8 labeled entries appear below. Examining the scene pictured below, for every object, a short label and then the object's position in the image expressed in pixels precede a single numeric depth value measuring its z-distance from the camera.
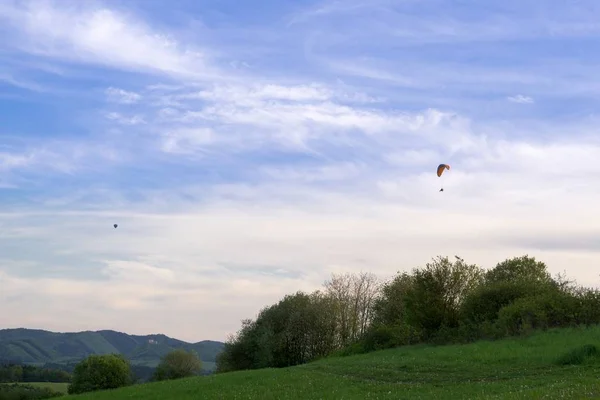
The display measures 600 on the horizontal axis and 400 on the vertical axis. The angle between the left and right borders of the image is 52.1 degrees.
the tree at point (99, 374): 98.50
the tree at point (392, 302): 80.44
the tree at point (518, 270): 72.25
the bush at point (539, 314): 46.72
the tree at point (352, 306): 92.38
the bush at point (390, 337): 61.58
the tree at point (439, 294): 60.69
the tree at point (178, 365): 116.75
